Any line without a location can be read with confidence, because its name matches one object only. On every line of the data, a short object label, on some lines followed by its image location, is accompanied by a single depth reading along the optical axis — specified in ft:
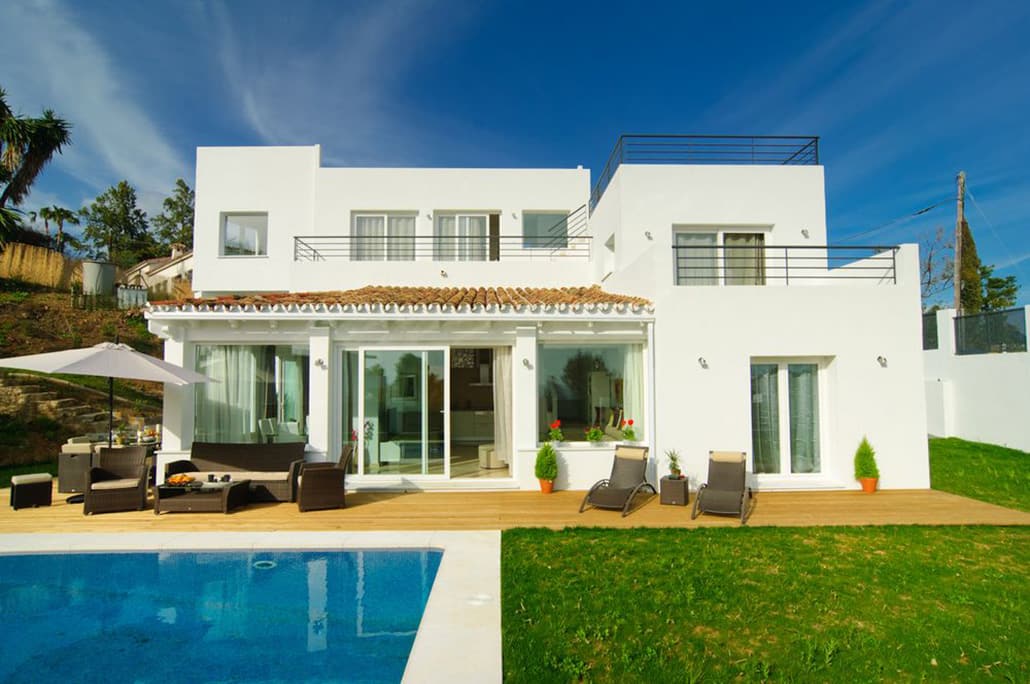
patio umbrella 37.37
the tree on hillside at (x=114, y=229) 176.04
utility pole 87.45
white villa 42.98
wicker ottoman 37.52
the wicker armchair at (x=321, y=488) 36.96
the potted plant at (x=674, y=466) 39.96
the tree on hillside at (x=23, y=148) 59.21
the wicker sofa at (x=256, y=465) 39.73
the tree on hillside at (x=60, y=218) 140.56
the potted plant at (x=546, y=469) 41.65
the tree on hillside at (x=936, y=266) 125.80
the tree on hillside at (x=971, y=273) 108.47
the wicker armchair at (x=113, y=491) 36.45
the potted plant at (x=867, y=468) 41.98
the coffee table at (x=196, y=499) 36.29
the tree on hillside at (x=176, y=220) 174.11
